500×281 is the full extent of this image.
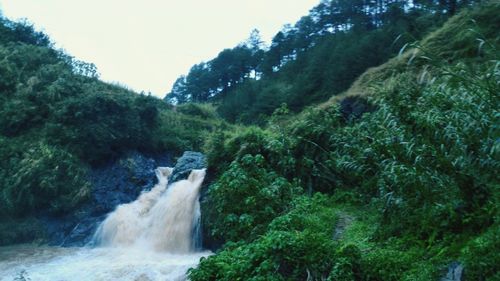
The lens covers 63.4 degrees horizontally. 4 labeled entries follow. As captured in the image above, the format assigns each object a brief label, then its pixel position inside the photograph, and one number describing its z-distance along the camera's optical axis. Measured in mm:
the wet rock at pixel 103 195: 13805
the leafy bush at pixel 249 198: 7512
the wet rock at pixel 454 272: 4027
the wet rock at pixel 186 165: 13758
